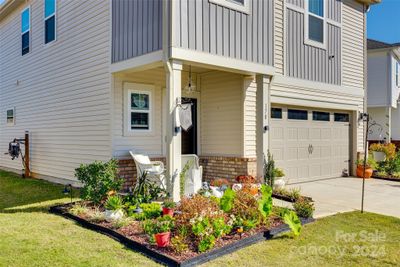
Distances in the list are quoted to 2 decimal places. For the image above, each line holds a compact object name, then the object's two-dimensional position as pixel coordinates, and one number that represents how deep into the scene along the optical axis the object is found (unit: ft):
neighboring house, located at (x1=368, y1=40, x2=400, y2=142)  66.49
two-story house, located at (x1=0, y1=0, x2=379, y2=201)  23.43
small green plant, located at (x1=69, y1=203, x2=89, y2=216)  20.81
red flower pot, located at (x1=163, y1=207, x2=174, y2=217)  18.69
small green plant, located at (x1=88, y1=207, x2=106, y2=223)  19.49
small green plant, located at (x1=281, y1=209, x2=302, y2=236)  17.04
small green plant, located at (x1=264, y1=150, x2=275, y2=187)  27.40
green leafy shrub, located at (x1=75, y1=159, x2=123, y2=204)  21.27
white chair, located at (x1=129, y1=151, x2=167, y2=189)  23.91
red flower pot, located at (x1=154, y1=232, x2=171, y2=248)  15.20
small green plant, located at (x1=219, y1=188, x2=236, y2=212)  17.87
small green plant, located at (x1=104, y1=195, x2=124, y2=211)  19.11
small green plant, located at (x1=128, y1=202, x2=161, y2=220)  19.30
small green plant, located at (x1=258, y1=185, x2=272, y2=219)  17.87
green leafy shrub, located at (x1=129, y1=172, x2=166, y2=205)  21.89
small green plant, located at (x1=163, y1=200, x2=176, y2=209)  19.40
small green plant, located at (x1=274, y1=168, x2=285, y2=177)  28.76
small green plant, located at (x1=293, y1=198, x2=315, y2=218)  20.11
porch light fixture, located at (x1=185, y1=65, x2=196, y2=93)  29.49
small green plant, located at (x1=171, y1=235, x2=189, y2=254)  14.66
